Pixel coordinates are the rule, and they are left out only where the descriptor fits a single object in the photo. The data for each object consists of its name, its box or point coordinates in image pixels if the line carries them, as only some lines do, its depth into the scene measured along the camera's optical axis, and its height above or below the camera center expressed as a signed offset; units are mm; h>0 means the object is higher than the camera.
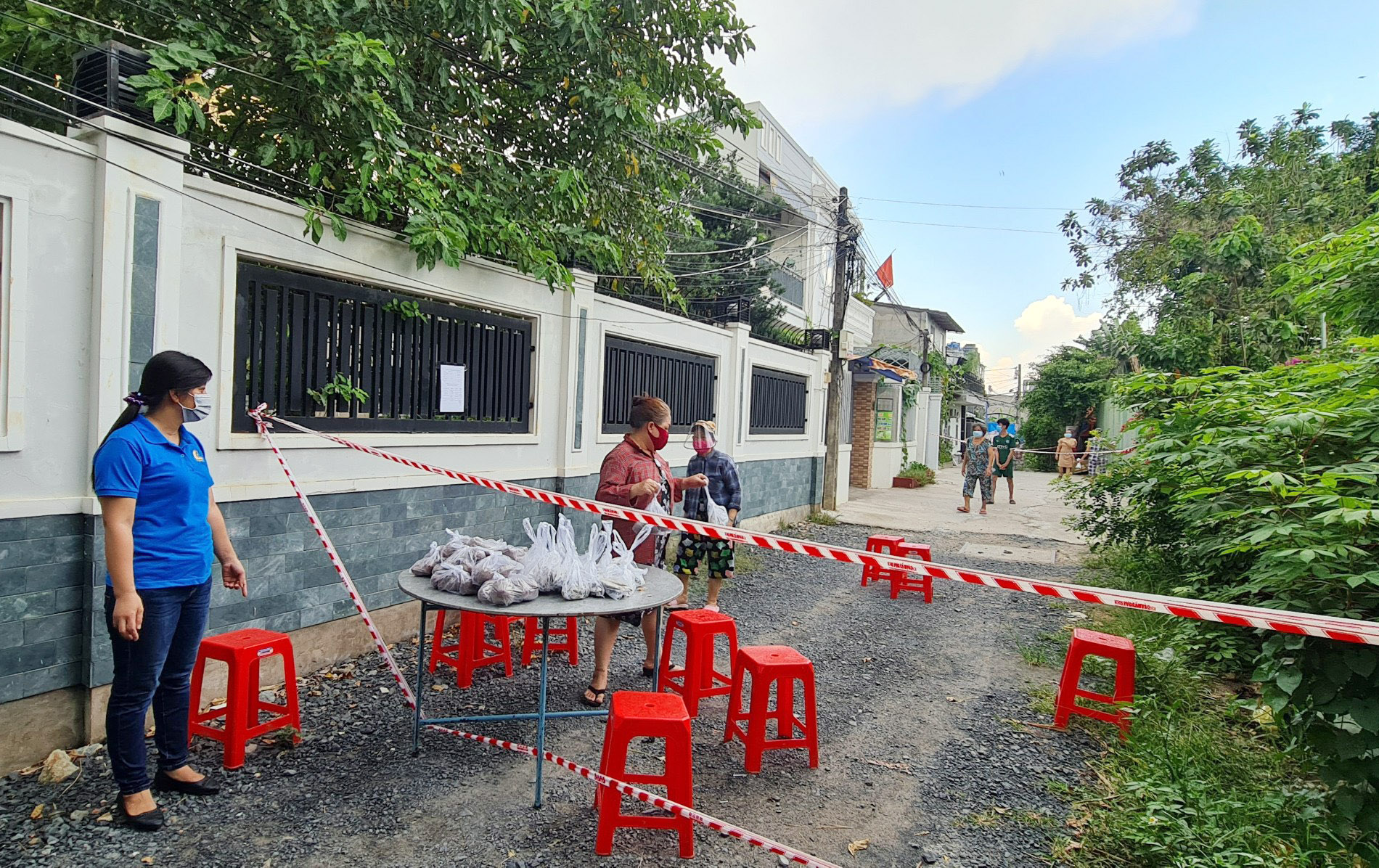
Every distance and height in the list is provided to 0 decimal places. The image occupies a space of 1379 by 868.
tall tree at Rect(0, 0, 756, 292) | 4359 +2149
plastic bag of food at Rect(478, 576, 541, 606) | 3254 -719
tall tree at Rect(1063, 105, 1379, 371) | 10711 +3838
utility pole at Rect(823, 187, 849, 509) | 12523 +664
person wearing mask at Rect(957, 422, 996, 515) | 13586 -455
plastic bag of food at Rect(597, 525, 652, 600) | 3523 -699
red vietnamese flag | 18719 +3996
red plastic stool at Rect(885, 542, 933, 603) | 7633 -1467
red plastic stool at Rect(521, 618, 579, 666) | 4844 -1468
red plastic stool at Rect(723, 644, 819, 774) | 3756 -1355
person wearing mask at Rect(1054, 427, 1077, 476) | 19758 -281
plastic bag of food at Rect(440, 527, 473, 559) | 3748 -613
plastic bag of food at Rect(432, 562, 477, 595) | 3430 -711
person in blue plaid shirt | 6141 -604
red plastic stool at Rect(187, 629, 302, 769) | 3473 -1285
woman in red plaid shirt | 4547 -260
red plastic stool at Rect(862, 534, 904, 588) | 7773 -1160
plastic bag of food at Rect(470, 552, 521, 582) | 3428 -655
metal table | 3217 -787
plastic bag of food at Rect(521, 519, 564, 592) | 3494 -640
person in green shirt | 14492 -192
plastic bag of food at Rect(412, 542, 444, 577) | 3746 -702
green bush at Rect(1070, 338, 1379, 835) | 2492 -297
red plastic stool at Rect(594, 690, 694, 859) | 2975 -1333
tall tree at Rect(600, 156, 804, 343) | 12836 +3162
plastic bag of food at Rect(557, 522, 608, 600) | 3441 -685
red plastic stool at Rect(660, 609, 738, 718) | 4309 -1299
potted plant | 18953 -1016
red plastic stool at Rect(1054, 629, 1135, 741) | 4359 -1344
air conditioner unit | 3584 +1574
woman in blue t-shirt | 2787 -543
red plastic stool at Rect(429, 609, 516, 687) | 4586 -1425
